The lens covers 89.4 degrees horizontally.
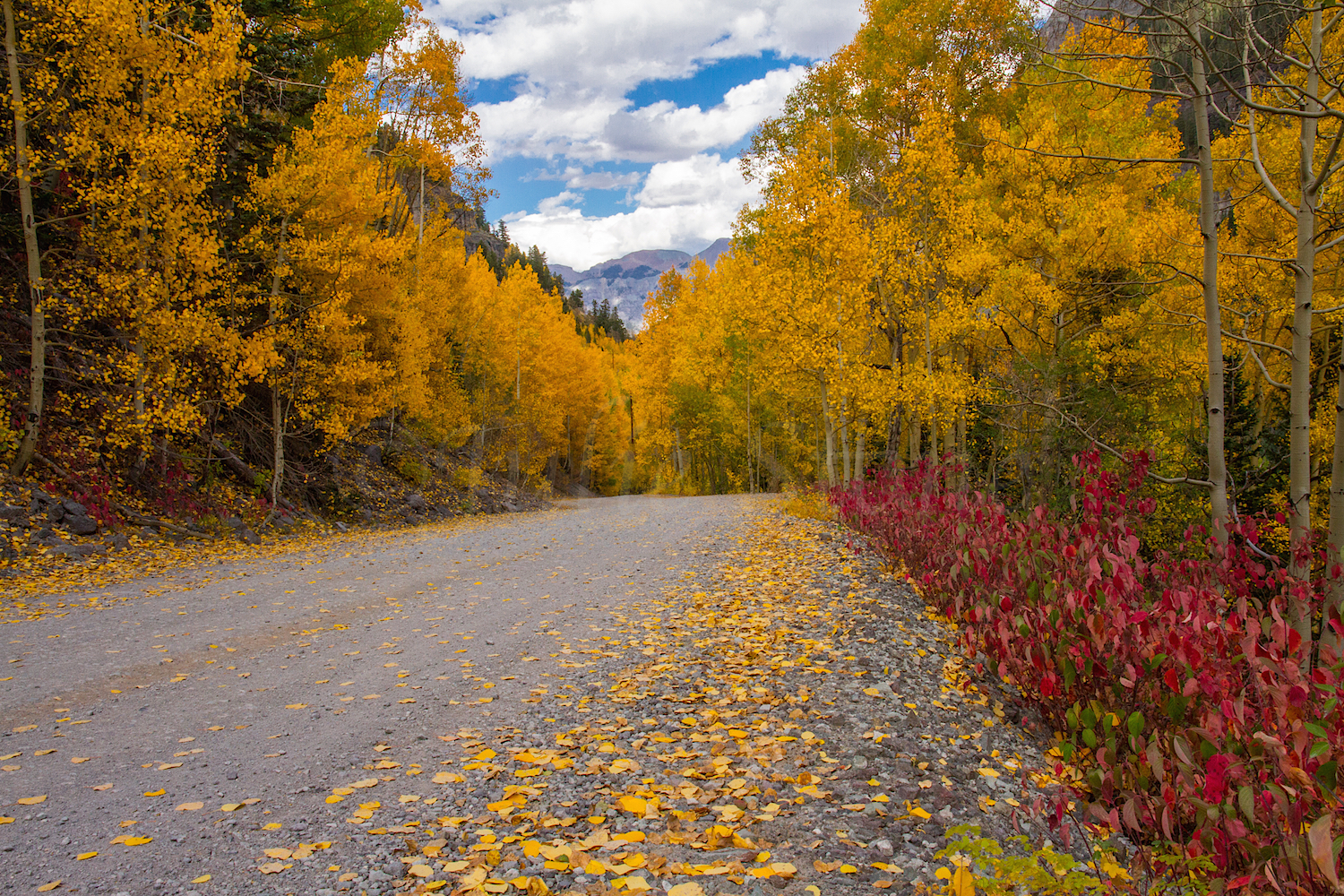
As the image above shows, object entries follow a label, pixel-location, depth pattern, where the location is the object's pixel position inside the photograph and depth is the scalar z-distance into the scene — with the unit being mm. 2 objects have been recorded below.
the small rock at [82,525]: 8852
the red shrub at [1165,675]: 2162
